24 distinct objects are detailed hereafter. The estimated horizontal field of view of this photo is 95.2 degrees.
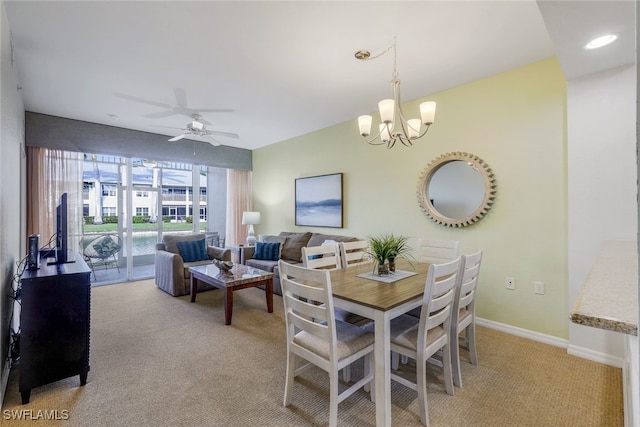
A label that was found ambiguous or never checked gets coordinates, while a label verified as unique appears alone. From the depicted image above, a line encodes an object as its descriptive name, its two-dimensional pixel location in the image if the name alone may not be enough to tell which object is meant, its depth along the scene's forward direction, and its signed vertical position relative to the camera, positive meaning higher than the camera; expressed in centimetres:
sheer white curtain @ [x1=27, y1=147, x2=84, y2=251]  412 +38
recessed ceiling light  188 +113
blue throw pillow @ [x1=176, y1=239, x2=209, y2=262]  470 -60
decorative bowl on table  368 -66
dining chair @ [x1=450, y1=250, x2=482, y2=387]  202 -64
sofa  452 -59
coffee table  327 -80
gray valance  423 +119
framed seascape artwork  469 +21
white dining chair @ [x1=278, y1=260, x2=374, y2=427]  162 -77
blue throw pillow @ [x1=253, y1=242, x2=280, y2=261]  475 -62
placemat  218 -50
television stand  197 -79
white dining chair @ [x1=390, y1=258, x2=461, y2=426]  169 -78
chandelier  222 +77
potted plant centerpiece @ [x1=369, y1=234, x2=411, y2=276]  230 -33
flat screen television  246 -17
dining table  160 -51
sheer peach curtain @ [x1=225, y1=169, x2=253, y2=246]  621 +20
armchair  421 -76
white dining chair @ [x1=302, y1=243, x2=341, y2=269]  248 -41
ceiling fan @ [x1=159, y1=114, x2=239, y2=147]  379 +112
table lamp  570 -11
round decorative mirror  312 +26
